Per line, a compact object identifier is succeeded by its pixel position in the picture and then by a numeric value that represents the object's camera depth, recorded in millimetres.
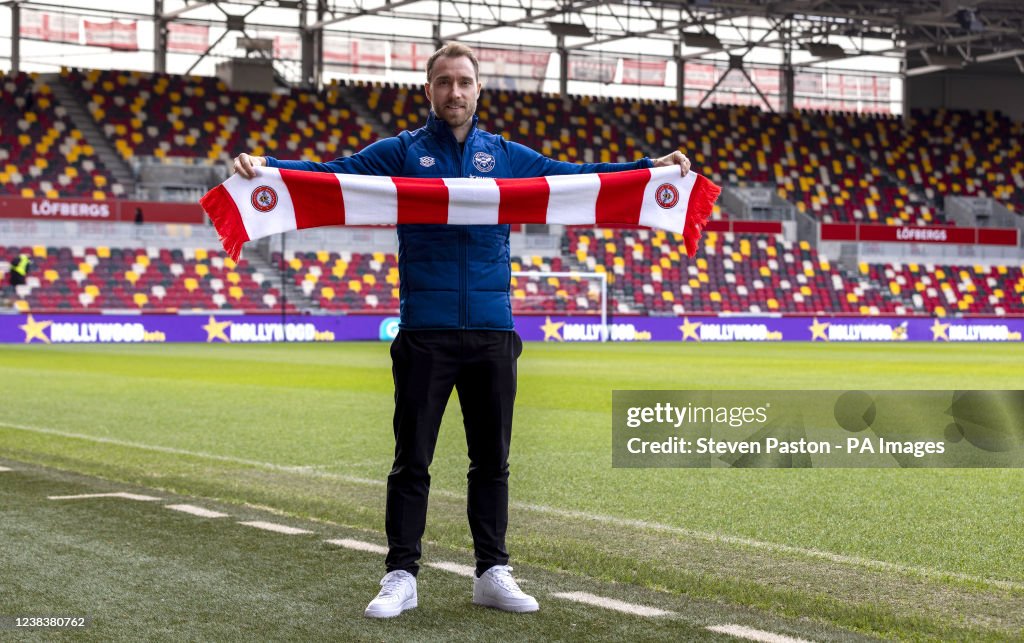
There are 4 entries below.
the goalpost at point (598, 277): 36875
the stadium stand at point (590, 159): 35763
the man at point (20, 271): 32250
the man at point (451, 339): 4719
